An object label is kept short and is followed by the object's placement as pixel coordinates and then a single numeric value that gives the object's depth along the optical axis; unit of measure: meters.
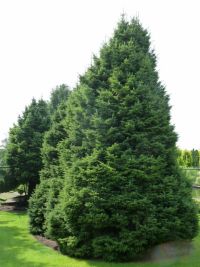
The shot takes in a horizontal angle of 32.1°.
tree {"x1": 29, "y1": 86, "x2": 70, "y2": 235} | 17.48
